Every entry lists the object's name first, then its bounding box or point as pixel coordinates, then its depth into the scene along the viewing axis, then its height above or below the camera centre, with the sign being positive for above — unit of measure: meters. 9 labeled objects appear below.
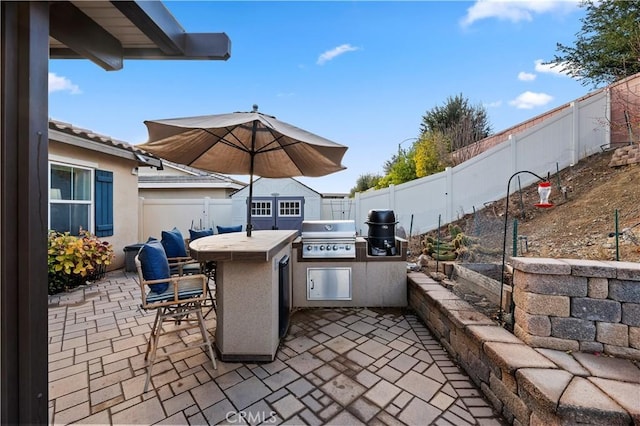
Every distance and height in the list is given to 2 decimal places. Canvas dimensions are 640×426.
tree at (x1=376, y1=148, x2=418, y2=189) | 10.23 +1.65
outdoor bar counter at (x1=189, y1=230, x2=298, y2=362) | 2.44 -0.88
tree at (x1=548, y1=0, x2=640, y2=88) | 7.48 +5.24
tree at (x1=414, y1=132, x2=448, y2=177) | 9.54 +1.99
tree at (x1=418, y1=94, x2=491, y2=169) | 9.96 +3.96
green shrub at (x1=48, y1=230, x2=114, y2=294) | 4.51 -0.86
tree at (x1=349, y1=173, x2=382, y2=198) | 16.95 +2.03
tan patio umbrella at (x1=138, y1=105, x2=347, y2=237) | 2.49 +0.76
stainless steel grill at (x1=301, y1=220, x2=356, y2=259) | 3.67 -0.38
